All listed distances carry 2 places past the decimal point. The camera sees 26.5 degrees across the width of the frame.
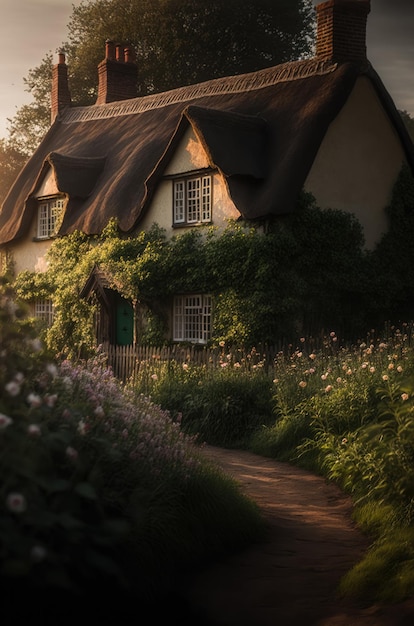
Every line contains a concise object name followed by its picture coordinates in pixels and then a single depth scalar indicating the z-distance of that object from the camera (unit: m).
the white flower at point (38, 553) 4.44
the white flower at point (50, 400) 5.26
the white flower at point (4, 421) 4.55
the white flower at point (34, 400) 4.91
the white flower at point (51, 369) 5.55
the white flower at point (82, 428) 5.50
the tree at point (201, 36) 41.00
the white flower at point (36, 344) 5.56
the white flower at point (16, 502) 4.39
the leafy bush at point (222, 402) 14.22
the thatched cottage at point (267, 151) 21.27
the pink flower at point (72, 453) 5.20
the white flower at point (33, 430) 4.67
